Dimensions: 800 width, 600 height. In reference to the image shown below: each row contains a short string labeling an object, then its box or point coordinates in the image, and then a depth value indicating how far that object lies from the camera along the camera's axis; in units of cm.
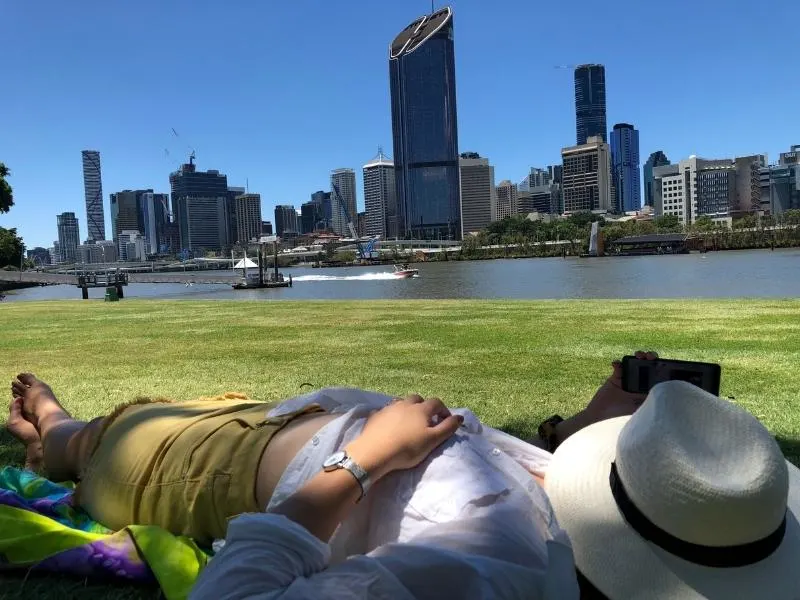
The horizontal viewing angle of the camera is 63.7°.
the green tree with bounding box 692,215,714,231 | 10288
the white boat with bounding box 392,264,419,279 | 5278
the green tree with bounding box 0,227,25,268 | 4622
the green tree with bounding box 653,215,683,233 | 10827
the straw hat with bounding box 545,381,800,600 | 95
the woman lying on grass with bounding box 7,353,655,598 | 100
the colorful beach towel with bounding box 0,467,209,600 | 153
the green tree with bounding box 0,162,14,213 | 3378
